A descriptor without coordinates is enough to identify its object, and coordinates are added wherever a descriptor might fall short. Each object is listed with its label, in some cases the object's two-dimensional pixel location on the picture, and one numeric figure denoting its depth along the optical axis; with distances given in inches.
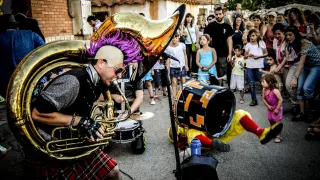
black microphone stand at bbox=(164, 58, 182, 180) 99.5
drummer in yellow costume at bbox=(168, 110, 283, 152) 132.3
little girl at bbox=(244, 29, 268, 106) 239.5
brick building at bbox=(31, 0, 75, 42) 257.8
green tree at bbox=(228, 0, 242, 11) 748.6
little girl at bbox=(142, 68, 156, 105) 250.7
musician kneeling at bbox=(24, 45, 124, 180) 78.8
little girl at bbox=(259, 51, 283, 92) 233.7
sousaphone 76.8
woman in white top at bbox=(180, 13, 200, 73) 313.9
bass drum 142.3
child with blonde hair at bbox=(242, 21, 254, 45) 303.7
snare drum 145.5
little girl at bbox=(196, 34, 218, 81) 232.2
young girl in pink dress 166.9
